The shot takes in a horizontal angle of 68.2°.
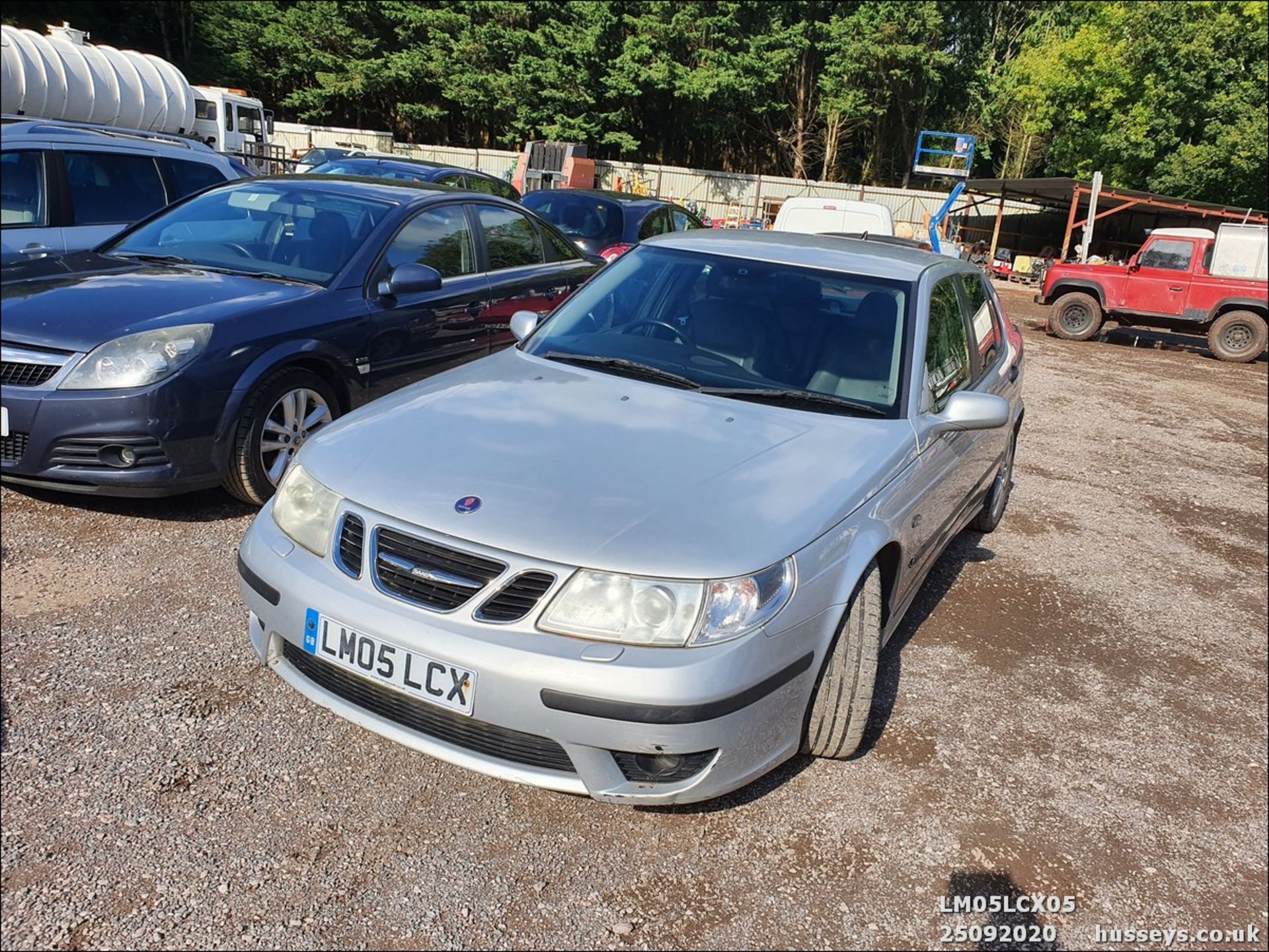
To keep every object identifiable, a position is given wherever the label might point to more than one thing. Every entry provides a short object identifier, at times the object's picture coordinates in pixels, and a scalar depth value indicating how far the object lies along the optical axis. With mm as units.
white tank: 7641
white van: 11766
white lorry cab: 20328
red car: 14719
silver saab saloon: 2199
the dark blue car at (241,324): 3559
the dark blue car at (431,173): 8422
